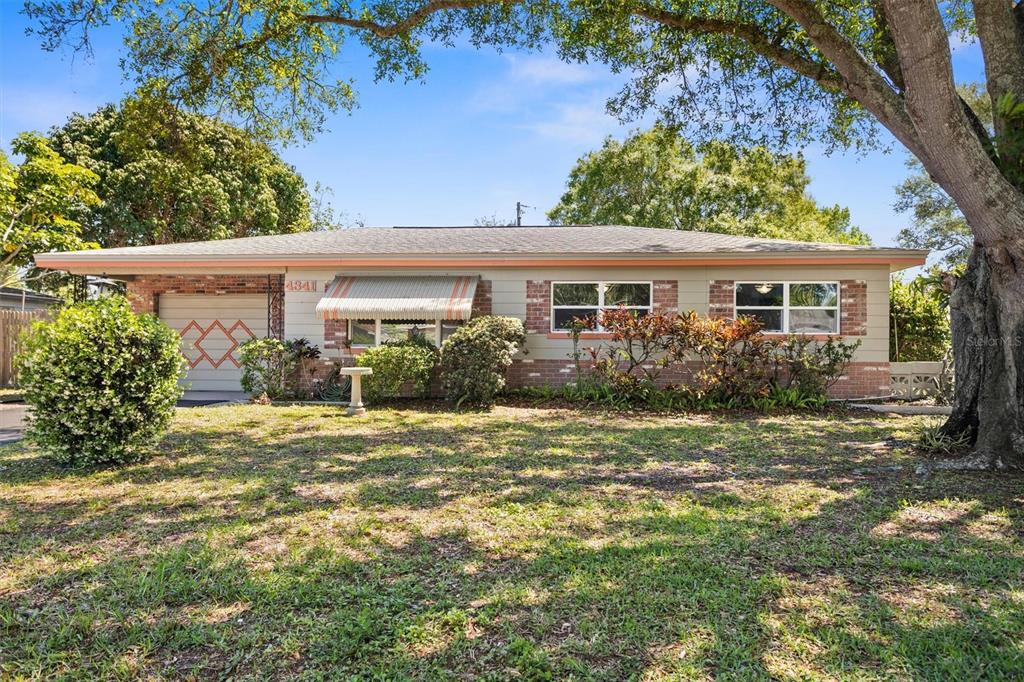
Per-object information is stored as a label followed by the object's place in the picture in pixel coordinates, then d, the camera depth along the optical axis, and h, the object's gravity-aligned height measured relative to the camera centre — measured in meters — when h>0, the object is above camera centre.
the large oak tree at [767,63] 5.87 +4.59
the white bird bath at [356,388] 10.33 -0.93
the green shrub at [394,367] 11.10 -0.56
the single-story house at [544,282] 11.73 +1.25
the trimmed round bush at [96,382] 5.74 -0.46
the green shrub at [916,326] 13.98 +0.36
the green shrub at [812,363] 11.21 -0.47
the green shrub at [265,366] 11.98 -0.61
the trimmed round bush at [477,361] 10.91 -0.43
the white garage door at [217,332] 14.15 +0.15
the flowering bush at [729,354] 10.81 -0.29
